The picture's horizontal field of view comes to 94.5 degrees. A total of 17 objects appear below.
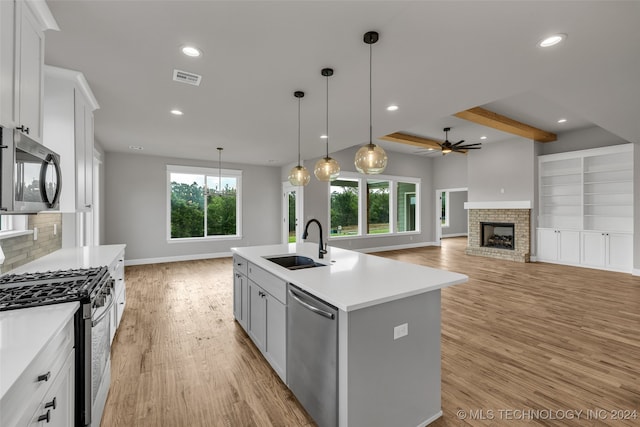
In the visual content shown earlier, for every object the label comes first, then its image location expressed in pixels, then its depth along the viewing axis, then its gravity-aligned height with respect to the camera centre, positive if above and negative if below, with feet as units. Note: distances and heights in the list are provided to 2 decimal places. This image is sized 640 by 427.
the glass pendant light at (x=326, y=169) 11.05 +1.72
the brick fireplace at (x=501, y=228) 23.56 -1.16
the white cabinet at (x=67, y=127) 8.56 +2.57
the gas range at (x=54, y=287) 4.81 -1.39
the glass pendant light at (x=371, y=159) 8.43 +1.60
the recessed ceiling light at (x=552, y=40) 7.39 +4.45
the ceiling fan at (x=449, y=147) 21.15 +4.86
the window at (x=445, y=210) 44.19 +0.63
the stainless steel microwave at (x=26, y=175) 4.60 +0.71
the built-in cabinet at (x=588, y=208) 19.76 +0.46
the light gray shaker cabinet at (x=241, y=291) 10.14 -2.79
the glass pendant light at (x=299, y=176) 12.41 +1.63
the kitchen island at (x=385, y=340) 5.25 -2.41
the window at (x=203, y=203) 24.56 +0.99
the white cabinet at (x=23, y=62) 5.02 +2.87
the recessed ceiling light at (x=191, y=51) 7.94 +4.46
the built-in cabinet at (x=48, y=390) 2.98 -2.10
